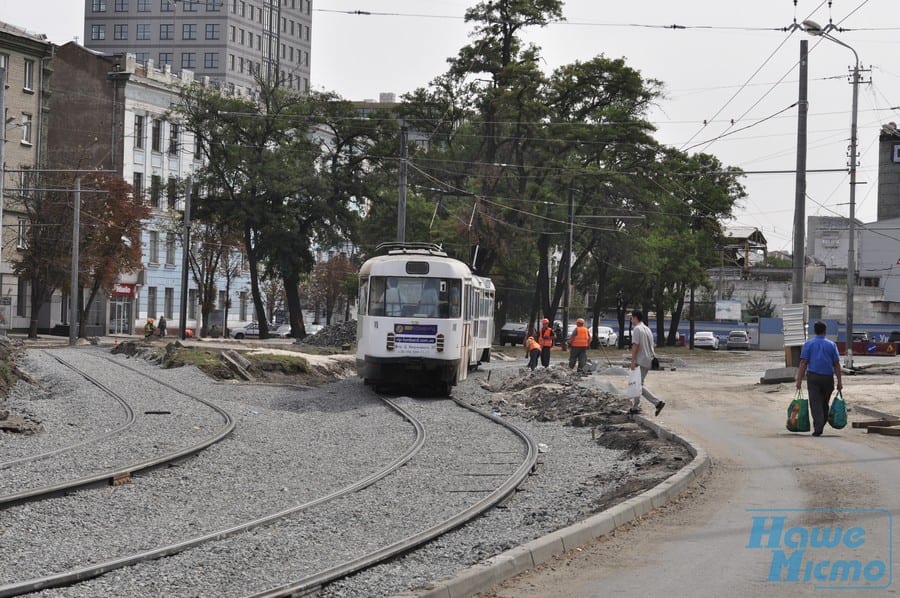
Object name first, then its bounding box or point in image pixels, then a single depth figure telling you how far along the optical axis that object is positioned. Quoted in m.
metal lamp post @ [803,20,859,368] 45.24
